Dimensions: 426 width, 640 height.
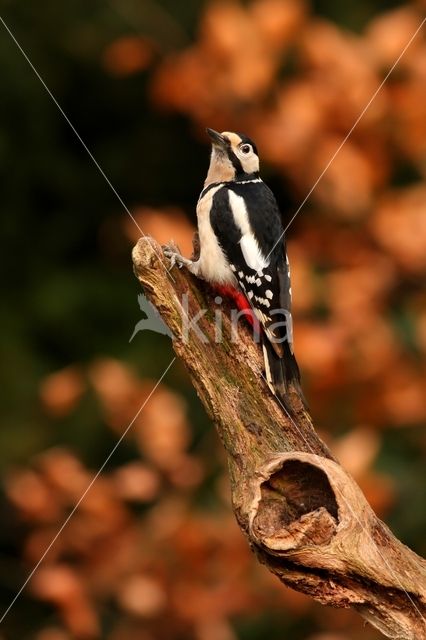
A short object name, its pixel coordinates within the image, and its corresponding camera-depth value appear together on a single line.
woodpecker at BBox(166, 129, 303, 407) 6.27
